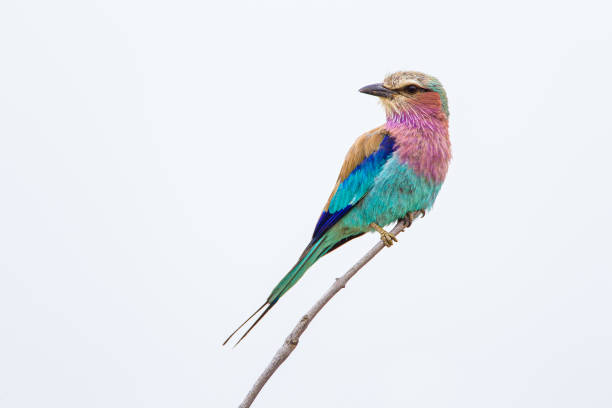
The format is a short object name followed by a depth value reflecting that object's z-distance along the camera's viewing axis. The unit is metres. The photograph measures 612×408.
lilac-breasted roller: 7.24
